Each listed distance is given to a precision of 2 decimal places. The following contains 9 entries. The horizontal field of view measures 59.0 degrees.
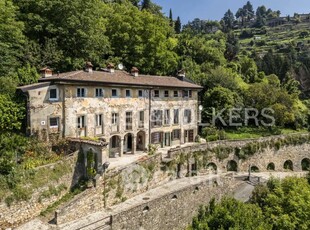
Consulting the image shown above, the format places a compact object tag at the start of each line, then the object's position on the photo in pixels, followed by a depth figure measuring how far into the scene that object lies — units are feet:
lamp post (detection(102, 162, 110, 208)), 67.00
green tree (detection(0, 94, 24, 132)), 69.10
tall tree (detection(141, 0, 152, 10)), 254.18
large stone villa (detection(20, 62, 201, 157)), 74.84
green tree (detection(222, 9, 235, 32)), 533.55
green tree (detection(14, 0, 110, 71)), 109.40
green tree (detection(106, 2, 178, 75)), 138.21
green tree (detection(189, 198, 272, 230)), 47.29
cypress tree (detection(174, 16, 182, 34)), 270.26
